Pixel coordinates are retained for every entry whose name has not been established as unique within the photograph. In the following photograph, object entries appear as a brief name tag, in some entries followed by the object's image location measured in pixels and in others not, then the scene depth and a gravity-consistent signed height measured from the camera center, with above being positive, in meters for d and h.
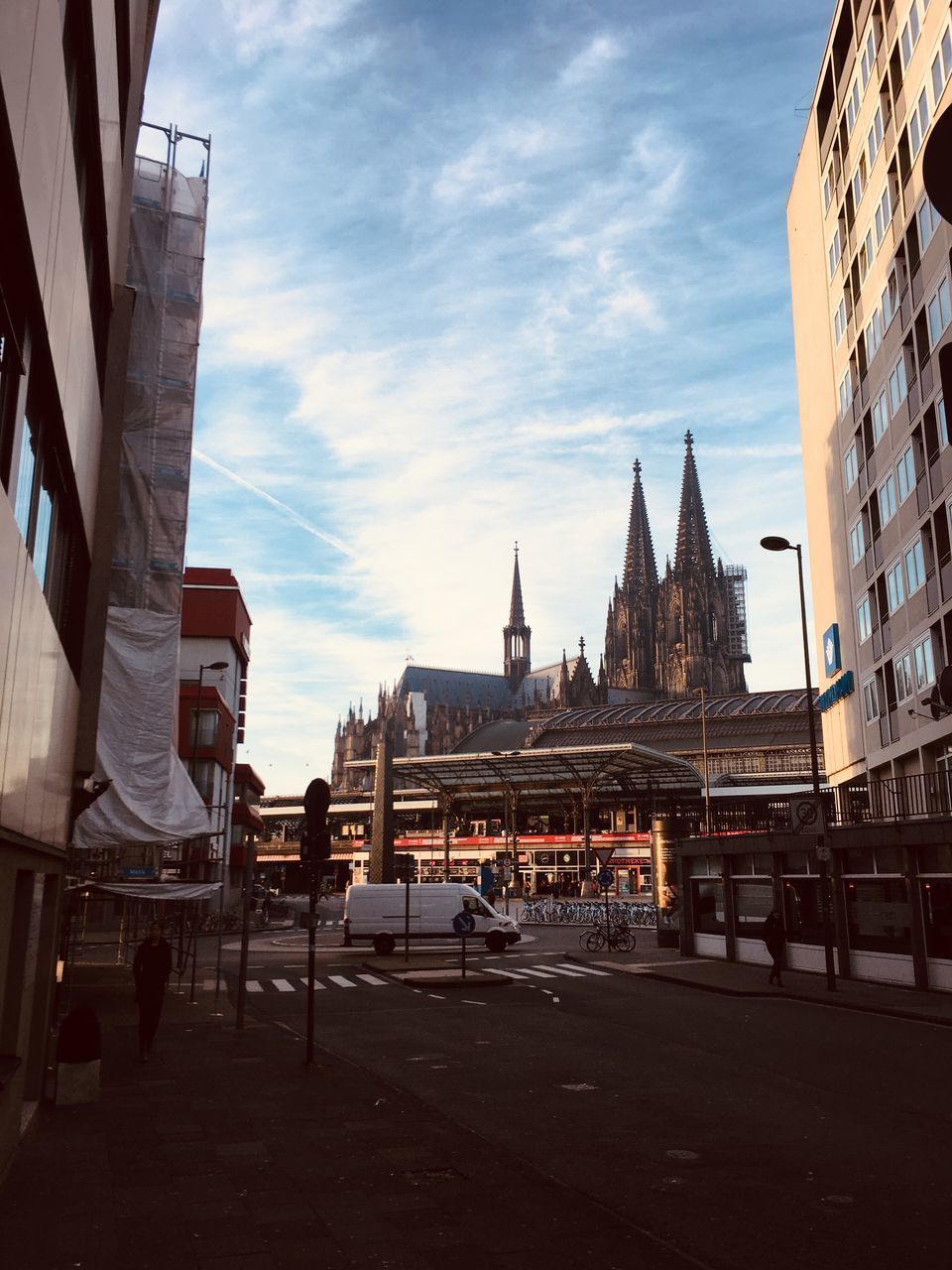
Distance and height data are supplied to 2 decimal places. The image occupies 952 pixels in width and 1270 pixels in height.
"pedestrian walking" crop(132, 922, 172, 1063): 14.16 -1.47
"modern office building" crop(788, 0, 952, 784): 29.05 +15.50
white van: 33.94 -1.20
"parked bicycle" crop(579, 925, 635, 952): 35.09 -2.06
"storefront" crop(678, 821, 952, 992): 22.84 -0.57
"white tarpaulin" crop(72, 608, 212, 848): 19.44 +2.49
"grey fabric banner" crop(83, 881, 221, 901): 20.59 -0.25
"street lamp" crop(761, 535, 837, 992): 22.75 -0.41
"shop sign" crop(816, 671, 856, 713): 39.09 +6.86
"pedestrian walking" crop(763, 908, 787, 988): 23.77 -1.45
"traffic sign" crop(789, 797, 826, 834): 23.21 +1.30
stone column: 52.50 +3.07
